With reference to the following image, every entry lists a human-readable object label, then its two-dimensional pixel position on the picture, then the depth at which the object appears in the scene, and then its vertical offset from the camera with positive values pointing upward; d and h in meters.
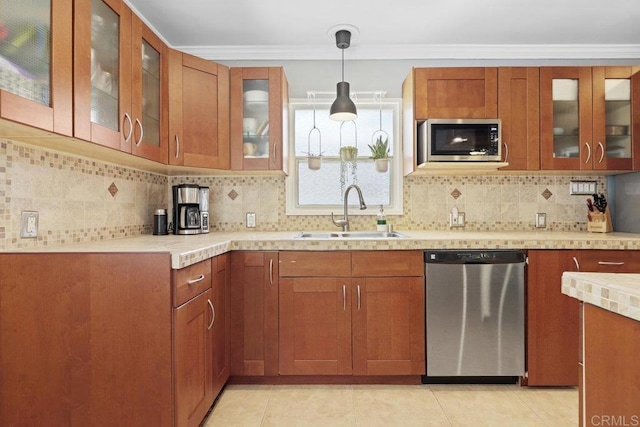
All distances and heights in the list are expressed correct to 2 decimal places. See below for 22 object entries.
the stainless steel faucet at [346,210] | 2.78 +0.01
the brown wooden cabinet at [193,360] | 1.53 -0.68
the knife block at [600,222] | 2.68 -0.08
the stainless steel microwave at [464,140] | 2.47 +0.49
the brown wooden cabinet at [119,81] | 1.48 +0.64
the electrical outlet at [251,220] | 2.90 -0.06
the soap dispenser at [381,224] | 2.81 -0.10
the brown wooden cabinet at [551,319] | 2.17 -0.65
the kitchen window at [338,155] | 2.96 +0.46
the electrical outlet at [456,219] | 2.88 -0.06
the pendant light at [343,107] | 2.46 +0.72
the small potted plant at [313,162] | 2.84 +0.39
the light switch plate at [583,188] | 2.90 +0.18
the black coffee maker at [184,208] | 2.52 +0.03
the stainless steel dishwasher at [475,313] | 2.18 -0.61
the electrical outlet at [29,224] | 1.58 -0.05
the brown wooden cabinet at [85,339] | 1.45 -0.51
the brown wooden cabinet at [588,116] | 2.54 +0.66
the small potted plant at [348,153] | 2.82 +0.46
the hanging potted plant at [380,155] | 2.83 +0.44
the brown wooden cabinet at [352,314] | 2.19 -0.62
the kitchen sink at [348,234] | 2.75 -0.17
